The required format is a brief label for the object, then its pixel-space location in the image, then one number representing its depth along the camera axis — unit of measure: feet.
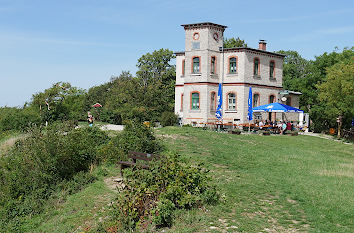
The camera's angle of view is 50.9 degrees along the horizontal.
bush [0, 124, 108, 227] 37.78
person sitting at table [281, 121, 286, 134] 94.78
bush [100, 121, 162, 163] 47.73
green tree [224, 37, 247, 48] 164.76
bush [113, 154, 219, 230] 26.00
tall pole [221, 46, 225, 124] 114.11
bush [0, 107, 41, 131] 92.43
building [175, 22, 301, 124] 111.45
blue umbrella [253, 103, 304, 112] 91.71
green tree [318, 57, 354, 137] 92.48
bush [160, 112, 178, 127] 116.67
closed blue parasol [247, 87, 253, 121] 100.12
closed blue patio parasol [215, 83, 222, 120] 97.26
